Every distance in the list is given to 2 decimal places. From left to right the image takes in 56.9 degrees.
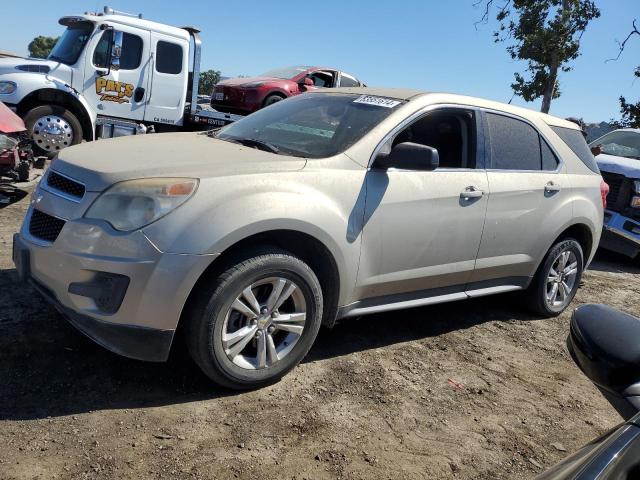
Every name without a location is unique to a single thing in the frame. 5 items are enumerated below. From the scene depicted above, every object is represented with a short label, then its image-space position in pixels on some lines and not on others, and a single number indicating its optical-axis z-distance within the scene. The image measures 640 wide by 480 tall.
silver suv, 2.87
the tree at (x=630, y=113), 19.94
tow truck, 8.88
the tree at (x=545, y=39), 18.77
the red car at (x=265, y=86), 11.88
